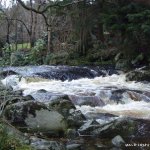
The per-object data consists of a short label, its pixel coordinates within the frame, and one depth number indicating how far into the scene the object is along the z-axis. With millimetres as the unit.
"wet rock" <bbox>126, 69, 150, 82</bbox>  15531
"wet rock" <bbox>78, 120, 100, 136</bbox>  7750
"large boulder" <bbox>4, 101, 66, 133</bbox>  7676
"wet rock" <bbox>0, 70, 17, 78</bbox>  15573
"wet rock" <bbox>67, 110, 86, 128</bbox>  8055
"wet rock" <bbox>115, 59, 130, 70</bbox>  18797
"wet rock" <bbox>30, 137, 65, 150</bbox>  6455
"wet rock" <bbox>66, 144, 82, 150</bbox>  6676
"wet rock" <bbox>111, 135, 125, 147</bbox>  6957
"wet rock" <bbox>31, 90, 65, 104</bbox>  11117
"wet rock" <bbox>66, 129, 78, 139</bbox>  7499
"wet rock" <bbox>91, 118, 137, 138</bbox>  7465
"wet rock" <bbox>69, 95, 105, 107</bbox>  11000
